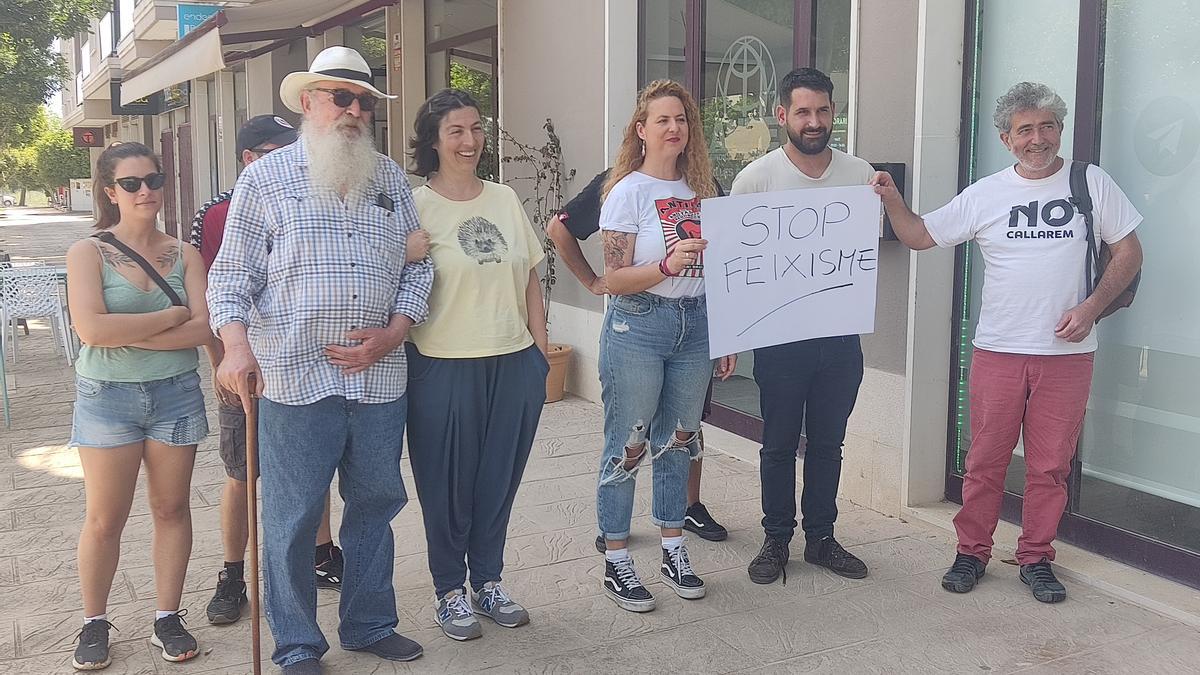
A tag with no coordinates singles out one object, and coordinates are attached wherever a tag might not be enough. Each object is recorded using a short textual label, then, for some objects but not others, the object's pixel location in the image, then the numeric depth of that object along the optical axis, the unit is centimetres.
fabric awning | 877
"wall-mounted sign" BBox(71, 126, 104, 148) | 2980
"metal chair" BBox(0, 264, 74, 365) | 822
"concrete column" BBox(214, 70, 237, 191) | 1777
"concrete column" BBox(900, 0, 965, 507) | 461
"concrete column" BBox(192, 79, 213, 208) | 1981
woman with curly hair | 370
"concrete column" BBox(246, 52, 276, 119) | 1479
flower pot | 759
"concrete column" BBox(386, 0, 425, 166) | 1047
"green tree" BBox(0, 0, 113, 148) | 2056
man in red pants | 375
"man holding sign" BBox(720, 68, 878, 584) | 389
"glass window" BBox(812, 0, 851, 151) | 529
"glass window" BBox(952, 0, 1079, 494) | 437
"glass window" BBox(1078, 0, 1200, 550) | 399
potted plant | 763
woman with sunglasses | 335
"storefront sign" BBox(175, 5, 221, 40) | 1338
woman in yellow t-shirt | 346
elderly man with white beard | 314
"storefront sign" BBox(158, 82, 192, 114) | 2172
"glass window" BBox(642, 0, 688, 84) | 685
